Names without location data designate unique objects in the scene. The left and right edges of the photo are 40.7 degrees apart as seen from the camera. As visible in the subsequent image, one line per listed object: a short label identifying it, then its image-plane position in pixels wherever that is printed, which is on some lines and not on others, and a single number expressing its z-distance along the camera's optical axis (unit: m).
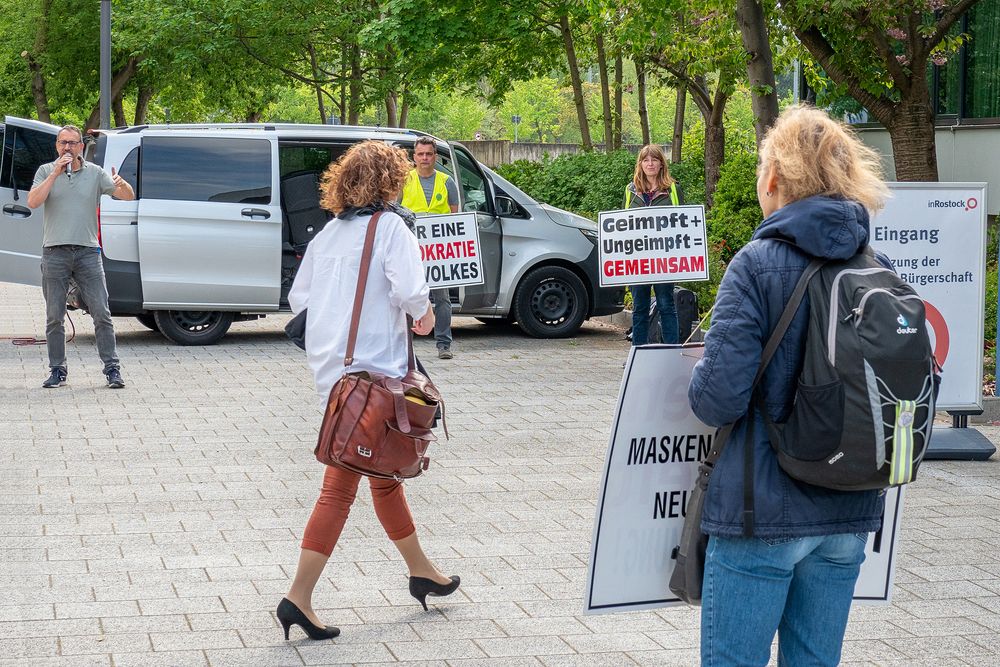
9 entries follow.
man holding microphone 10.30
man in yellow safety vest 12.26
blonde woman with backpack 3.02
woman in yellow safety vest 11.74
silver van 12.71
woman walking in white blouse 4.76
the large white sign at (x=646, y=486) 3.59
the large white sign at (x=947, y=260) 7.81
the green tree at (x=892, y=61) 12.77
